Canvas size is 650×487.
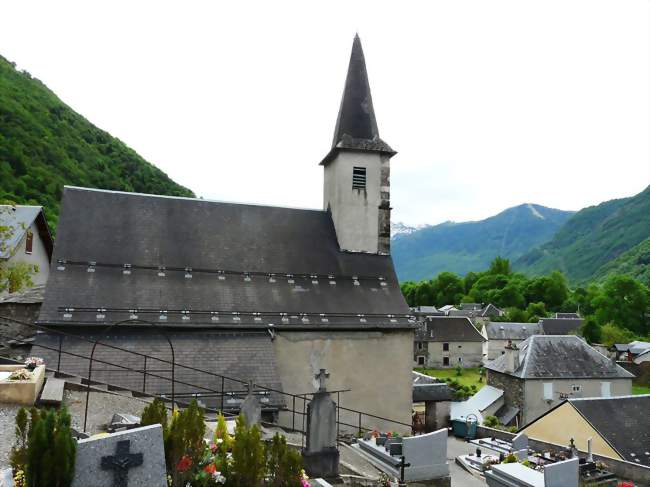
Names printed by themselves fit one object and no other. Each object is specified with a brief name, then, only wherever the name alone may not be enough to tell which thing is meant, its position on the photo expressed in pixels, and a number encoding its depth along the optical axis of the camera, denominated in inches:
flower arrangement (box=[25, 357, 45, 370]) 406.6
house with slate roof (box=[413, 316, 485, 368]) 2571.4
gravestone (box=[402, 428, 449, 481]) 438.0
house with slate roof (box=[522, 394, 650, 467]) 754.2
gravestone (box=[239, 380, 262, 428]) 405.4
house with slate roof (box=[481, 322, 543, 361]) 2792.8
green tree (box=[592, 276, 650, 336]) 3294.8
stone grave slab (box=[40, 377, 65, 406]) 374.3
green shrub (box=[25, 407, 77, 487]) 200.5
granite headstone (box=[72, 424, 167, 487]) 213.9
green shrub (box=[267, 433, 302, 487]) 248.5
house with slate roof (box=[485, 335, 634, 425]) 1317.7
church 617.3
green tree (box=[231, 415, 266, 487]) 235.9
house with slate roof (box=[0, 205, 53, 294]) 909.2
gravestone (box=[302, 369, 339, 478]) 374.0
